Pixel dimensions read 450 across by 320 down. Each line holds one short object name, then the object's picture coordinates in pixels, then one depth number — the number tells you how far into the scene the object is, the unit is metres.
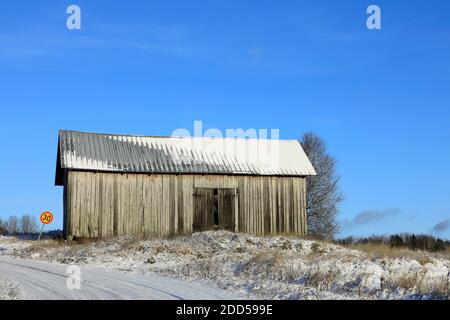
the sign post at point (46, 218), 33.06
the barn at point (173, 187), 33.41
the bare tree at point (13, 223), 88.38
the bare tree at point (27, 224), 90.78
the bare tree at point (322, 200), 50.59
